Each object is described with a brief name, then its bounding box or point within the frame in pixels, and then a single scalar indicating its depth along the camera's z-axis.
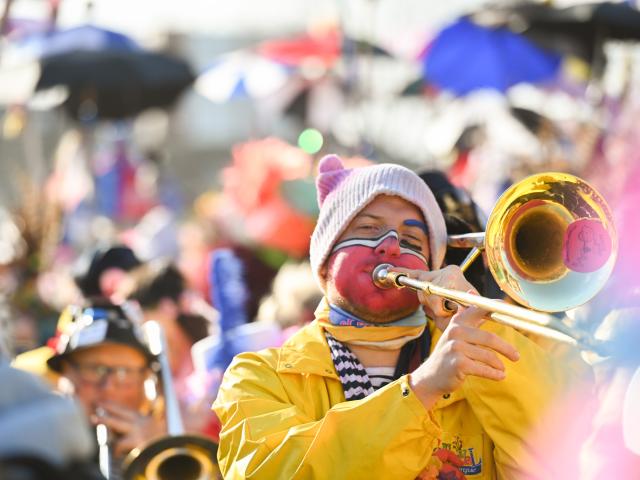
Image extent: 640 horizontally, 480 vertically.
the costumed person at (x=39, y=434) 3.64
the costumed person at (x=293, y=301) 11.03
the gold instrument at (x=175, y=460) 7.76
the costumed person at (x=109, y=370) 9.03
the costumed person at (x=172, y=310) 11.95
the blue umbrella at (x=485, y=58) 21.81
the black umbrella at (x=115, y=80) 21.97
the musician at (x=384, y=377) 6.00
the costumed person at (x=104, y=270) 12.95
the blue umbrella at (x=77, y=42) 22.22
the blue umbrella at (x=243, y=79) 27.06
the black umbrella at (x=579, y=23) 19.89
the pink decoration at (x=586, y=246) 6.56
